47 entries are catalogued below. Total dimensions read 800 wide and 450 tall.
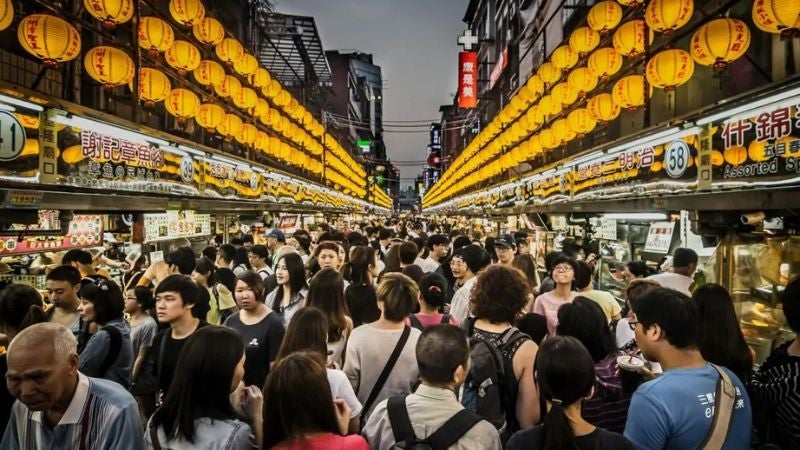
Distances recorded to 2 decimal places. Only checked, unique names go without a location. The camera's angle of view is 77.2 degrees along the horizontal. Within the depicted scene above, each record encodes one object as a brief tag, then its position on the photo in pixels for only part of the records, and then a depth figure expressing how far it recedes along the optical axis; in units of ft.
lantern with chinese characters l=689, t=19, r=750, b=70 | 22.21
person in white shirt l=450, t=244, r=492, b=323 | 23.66
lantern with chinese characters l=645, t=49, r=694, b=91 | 25.74
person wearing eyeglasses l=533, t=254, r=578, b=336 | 20.86
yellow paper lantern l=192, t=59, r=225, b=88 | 37.70
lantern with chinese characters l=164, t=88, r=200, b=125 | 33.35
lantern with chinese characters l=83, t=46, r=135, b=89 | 25.43
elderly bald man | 8.69
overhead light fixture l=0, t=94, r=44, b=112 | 20.30
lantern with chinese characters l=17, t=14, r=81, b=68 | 21.66
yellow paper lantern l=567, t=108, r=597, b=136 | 36.09
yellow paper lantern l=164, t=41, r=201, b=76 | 32.63
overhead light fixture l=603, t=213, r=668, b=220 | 36.17
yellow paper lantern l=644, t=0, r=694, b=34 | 25.07
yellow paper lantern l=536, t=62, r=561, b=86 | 42.09
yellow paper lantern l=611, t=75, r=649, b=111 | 30.53
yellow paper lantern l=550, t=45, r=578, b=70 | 39.17
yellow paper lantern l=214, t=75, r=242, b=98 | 40.06
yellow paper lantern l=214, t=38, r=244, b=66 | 39.19
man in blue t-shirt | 8.87
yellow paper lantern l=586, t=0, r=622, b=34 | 33.01
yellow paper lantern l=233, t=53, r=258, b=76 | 41.78
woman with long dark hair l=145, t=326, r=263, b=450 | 9.02
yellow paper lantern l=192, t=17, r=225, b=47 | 35.06
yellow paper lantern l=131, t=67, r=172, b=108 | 30.45
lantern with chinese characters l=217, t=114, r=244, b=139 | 41.06
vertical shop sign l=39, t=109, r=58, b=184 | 22.26
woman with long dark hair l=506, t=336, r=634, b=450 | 8.21
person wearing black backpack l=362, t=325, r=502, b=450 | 8.72
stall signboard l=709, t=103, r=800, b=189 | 18.74
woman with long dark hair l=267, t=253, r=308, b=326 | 20.88
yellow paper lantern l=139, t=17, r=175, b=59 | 30.27
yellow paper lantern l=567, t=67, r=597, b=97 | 35.35
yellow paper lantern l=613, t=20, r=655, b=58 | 30.66
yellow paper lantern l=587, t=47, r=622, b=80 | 32.78
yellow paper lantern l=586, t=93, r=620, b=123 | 32.96
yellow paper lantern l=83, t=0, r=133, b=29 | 24.43
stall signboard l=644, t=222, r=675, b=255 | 32.83
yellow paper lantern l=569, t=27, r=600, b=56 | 35.42
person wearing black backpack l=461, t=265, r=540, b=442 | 12.05
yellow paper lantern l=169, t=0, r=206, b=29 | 31.55
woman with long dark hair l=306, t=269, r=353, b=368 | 16.76
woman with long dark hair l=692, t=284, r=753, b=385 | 12.68
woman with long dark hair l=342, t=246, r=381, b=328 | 20.13
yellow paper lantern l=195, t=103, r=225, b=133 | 38.42
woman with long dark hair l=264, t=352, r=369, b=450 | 8.25
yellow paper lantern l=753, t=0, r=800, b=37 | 18.60
